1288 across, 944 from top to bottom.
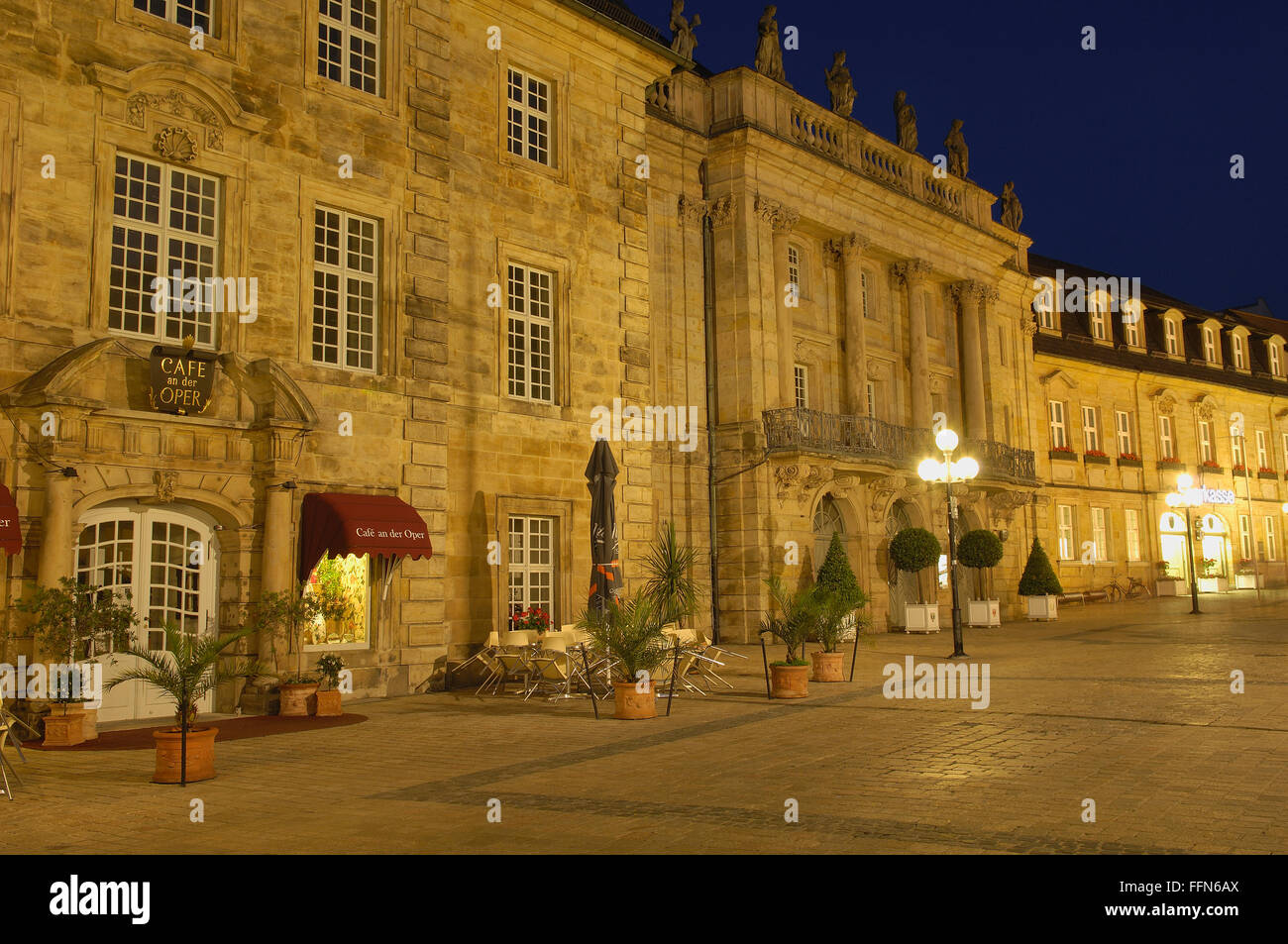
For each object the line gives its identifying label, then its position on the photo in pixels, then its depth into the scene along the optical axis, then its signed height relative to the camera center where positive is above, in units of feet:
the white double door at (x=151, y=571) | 46.16 +0.92
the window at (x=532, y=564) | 64.54 +1.25
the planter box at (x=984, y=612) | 107.45 -3.44
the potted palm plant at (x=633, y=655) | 44.73 -2.86
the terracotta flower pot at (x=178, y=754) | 32.09 -4.69
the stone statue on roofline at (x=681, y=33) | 89.51 +44.06
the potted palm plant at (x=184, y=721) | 31.91 -3.70
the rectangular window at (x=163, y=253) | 47.78 +14.91
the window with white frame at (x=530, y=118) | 67.56 +28.54
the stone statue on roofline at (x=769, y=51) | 97.09 +46.12
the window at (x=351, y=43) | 57.11 +28.23
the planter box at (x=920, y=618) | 100.63 -3.61
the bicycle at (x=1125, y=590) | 142.51 -2.11
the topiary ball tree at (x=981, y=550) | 105.70 +2.54
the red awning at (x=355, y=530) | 50.65 +2.72
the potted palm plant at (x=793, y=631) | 50.53 -2.41
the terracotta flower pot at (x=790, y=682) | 50.47 -4.57
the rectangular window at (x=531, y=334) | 65.98 +14.93
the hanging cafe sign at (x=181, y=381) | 46.91 +8.96
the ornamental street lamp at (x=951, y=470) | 65.51 +6.66
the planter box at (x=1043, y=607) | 111.55 -3.17
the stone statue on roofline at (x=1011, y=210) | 133.49 +43.63
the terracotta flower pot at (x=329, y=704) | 47.75 -4.92
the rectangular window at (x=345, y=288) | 55.57 +15.15
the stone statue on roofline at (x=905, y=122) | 114.11 +46.62
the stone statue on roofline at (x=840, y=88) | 105.19 +46.29
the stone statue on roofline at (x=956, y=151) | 122.93 +47.19
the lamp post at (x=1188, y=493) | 106.33 +8.08
